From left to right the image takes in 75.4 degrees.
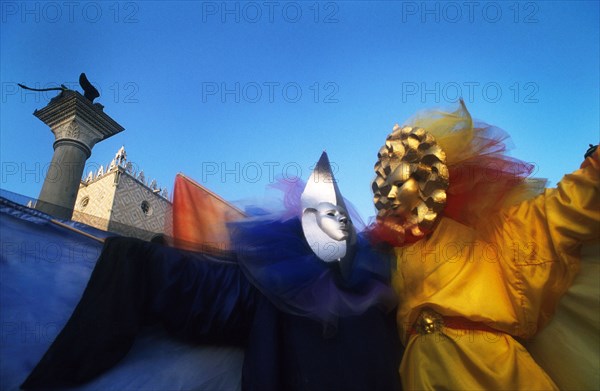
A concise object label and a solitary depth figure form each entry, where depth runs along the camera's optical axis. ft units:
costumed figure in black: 3.94
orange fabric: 5.16
